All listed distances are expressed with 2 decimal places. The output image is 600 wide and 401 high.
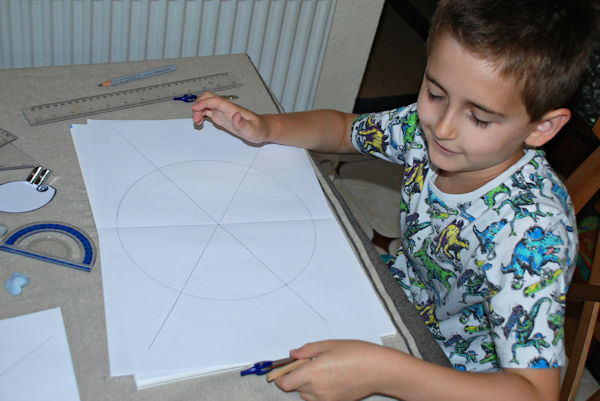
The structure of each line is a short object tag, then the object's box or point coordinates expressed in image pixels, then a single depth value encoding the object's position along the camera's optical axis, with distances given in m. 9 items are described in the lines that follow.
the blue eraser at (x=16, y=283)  0.66
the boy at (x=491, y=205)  0.67
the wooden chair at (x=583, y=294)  0.99
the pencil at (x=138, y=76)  1.00
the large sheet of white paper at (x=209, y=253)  0.65
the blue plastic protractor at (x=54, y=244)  0.70
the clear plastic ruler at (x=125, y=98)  0.91
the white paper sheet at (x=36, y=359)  0.58
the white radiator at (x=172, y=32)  1.30
